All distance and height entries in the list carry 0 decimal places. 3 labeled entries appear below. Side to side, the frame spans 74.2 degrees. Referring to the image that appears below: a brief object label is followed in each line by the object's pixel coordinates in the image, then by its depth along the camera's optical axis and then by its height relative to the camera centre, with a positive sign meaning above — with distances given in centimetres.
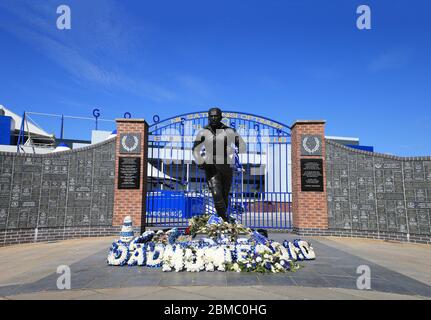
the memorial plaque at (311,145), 910 +156
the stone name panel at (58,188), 746 +12
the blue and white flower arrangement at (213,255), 424 -96
